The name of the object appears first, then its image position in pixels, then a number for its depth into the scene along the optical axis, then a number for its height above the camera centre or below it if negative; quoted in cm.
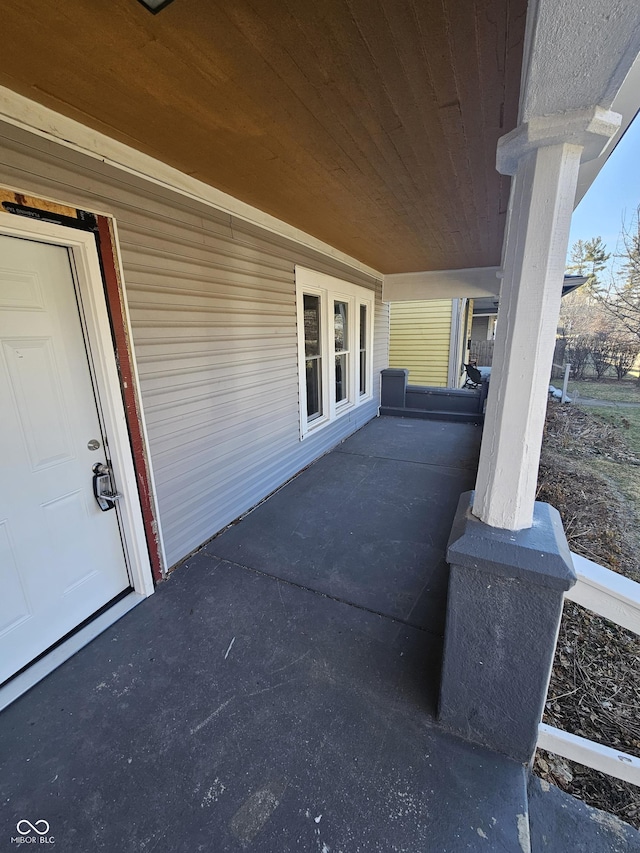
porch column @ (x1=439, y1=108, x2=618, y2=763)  103 -65
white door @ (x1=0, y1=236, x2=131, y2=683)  160 -57
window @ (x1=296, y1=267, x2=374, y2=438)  413 -11
